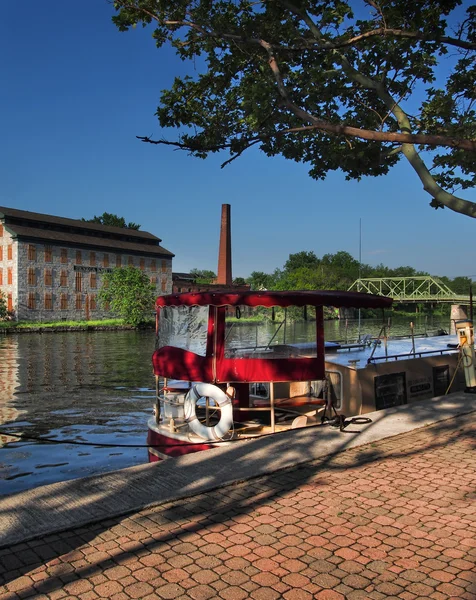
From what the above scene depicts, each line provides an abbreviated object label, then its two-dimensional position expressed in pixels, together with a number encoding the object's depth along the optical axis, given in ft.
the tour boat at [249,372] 37.01
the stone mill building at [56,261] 238.07
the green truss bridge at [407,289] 385.50
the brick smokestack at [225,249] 320.91
